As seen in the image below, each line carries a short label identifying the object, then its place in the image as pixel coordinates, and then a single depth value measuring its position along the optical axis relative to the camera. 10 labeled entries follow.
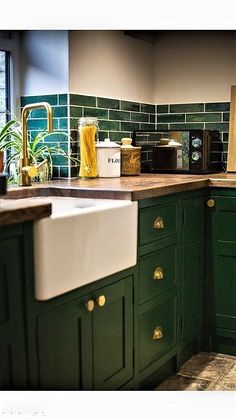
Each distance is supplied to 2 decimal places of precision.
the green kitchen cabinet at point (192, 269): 2.54
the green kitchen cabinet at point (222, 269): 2.65
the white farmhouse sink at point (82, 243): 1.57
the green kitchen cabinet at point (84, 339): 1.60
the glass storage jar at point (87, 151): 2.63
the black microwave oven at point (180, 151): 2.93
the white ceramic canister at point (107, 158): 2.69
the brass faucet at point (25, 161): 2.29
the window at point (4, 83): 2.68
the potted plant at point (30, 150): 2.48
